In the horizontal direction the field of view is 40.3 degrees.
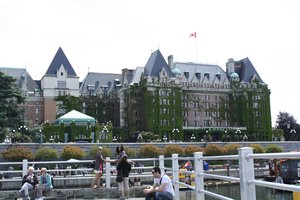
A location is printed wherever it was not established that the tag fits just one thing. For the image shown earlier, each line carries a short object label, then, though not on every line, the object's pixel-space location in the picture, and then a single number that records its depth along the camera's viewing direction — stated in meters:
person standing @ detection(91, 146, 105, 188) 14.00
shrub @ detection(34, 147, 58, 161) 42.34
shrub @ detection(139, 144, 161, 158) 46.62
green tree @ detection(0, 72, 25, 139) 53.12
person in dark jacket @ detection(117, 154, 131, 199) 12.34
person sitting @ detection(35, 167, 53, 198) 12.16
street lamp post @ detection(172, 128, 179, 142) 79.71
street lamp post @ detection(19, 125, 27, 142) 58.24
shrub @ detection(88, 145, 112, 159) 44.25
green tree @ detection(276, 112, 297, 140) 92.06
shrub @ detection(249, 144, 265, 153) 50.93
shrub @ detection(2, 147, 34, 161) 40.91
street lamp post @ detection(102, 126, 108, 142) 68.28
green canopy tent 57.95
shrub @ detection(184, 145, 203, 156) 48.69
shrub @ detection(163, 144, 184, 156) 47.34
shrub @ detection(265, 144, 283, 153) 51.91
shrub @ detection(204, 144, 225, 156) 48.78
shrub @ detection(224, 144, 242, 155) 49.66
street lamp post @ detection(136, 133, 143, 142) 72.88
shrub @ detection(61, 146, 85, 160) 42.59
